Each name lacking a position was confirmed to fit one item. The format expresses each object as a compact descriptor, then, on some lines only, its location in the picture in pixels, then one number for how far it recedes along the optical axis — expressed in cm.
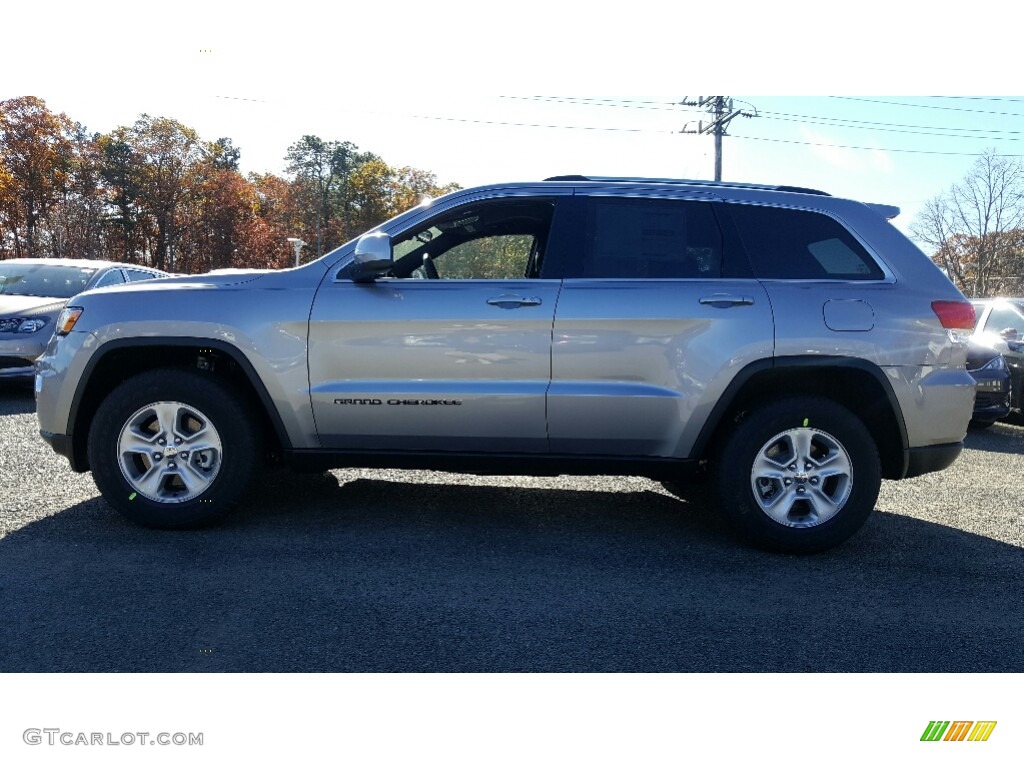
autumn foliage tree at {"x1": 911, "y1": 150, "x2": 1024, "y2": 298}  4012
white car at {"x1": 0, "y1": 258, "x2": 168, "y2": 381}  908
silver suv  428
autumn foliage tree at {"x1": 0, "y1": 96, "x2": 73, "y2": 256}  4088
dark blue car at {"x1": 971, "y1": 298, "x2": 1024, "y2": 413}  958
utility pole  2958
